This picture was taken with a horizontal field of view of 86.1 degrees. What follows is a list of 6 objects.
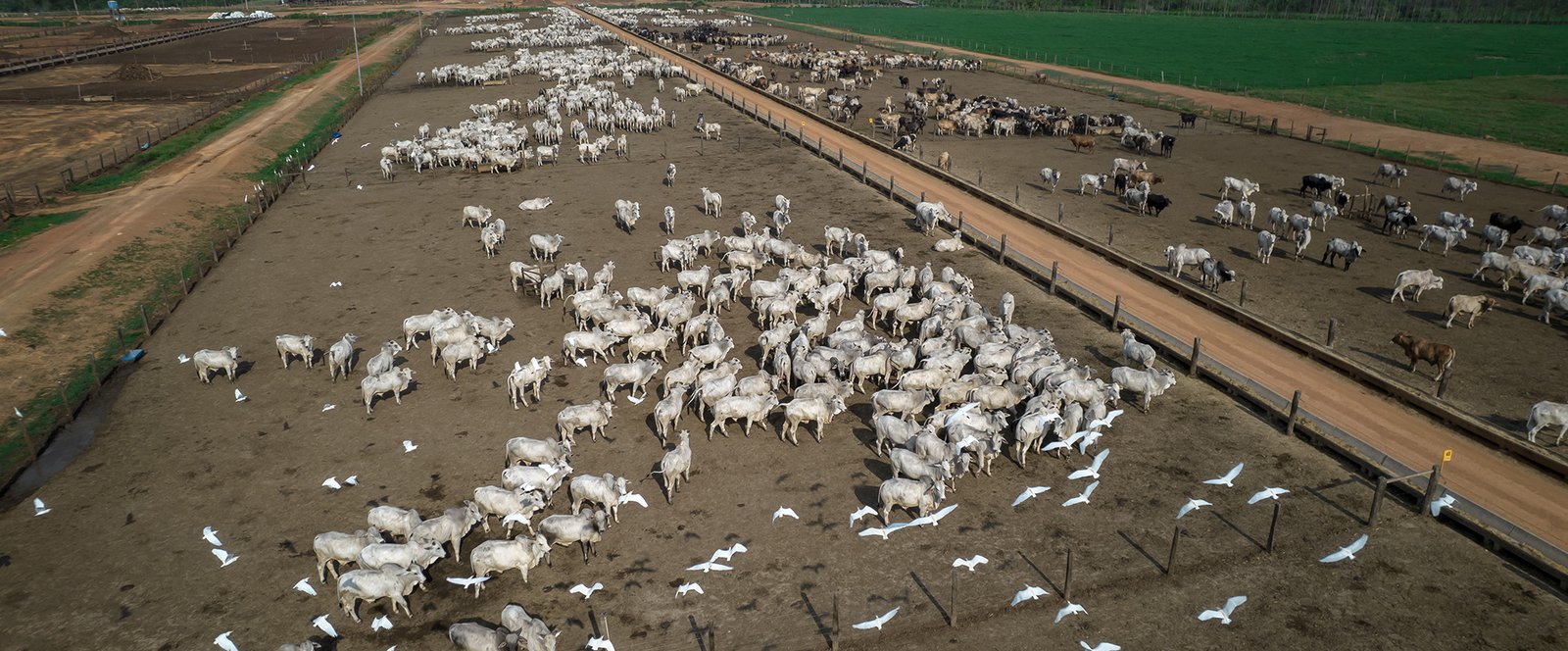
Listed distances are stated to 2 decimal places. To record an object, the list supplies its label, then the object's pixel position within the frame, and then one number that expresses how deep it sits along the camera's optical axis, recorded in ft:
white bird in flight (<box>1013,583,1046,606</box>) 52.06
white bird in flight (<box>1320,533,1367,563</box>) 56.08
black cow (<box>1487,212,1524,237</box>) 125.08
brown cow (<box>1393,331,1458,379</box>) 82.64
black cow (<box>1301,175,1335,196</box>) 145.95
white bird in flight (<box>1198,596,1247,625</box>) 51.08
